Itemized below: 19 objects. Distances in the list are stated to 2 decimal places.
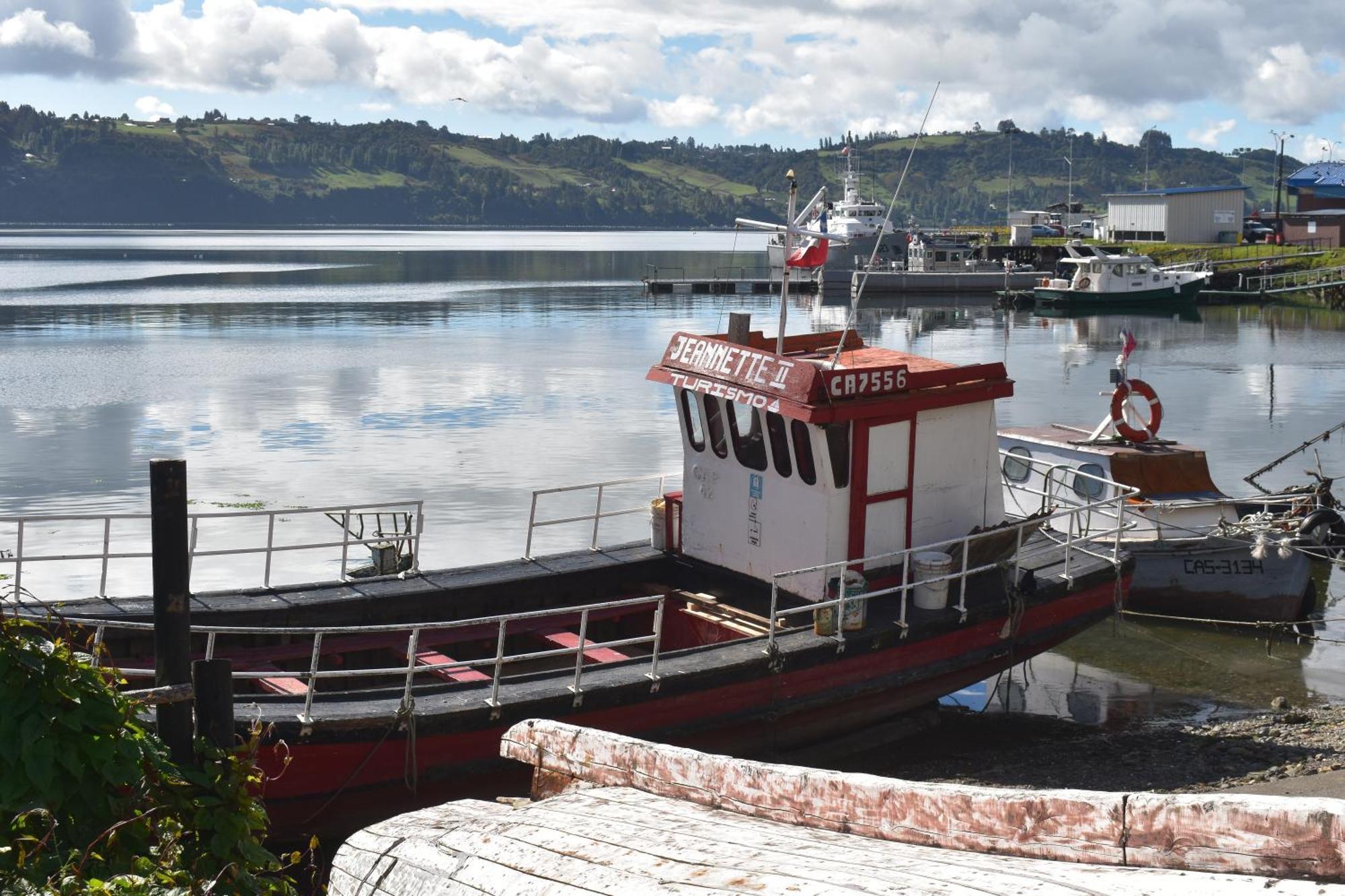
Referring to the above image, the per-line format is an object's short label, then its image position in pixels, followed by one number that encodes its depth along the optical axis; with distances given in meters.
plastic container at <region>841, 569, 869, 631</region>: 14.29
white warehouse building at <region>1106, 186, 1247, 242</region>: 122.19
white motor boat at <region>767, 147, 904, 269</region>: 111.12
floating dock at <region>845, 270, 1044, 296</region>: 101.81
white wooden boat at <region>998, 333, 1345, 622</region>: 20.89
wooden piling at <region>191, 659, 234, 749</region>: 6.89
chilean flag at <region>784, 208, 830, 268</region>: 15.56
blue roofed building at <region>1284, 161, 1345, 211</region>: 128.12
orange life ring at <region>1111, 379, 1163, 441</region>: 22.22
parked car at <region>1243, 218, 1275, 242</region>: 126.19
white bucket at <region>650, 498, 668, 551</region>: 16.83
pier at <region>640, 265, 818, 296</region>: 107.75
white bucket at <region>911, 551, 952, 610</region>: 15.02
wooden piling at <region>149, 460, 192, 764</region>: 7.44
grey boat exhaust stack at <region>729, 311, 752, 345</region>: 15.73
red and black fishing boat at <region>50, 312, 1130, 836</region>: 12.28
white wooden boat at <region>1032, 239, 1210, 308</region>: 85.88
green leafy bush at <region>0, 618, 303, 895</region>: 5.27
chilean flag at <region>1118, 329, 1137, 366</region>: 23.35
